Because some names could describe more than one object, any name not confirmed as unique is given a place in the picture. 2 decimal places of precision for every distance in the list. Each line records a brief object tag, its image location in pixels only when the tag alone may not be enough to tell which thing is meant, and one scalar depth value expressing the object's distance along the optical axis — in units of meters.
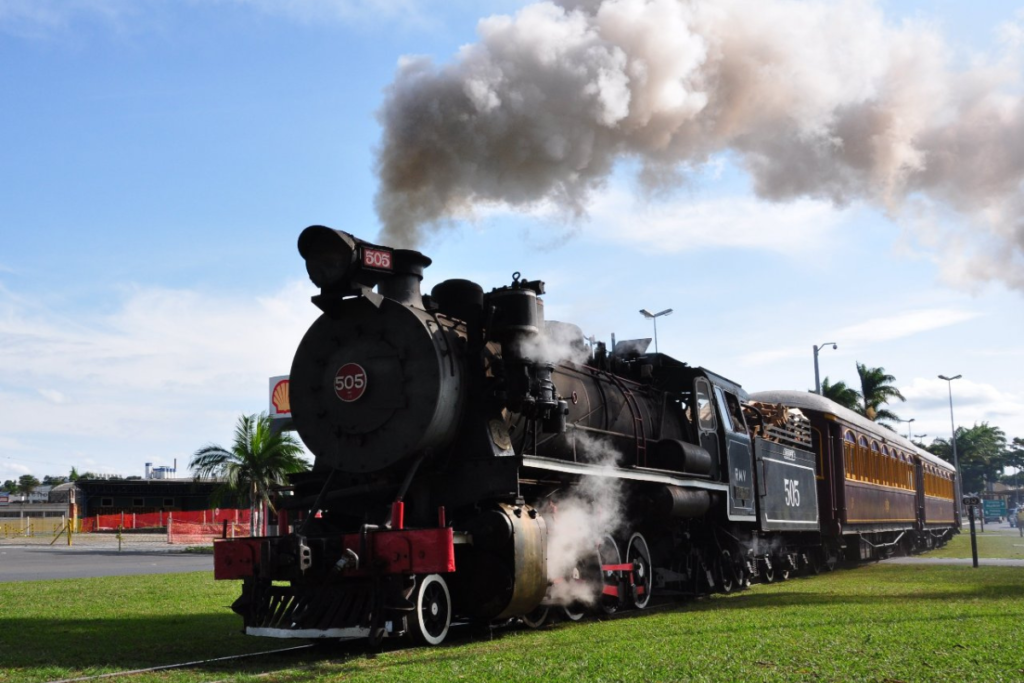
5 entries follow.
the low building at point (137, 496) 54.34
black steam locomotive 8.40
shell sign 38.41
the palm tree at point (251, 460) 30.31
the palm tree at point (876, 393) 58.88
